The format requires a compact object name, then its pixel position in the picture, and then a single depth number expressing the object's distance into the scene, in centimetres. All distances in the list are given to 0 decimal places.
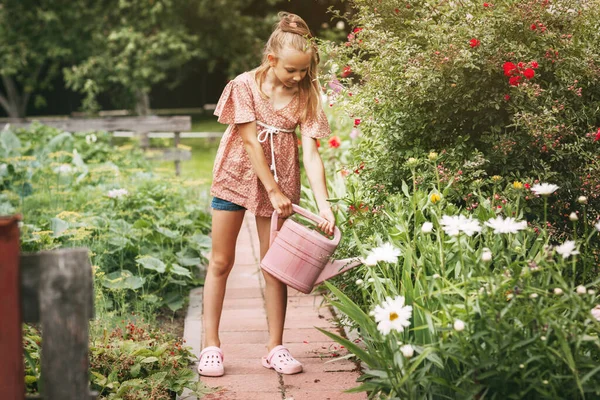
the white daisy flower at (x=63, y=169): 661
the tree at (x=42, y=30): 1578
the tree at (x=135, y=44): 1454
